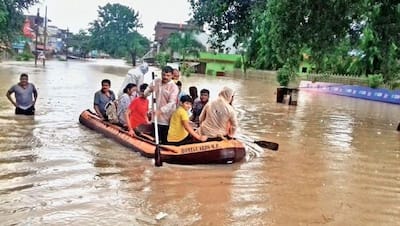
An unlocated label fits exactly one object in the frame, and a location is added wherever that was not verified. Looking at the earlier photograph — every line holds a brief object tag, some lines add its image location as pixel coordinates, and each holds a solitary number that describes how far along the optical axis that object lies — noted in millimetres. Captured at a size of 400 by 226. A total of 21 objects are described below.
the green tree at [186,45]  71562
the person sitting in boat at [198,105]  10781
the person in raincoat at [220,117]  8727
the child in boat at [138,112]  9992
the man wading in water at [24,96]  13367
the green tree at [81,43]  107312
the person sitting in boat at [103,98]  12227
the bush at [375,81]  28422
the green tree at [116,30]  99812
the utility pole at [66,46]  96025
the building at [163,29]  104250
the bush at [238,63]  55819
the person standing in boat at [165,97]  9125
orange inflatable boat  8500
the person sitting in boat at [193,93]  11716
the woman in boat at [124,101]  10656
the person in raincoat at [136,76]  12102
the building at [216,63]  58812
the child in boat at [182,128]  8695
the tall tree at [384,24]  14250
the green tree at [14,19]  30734
